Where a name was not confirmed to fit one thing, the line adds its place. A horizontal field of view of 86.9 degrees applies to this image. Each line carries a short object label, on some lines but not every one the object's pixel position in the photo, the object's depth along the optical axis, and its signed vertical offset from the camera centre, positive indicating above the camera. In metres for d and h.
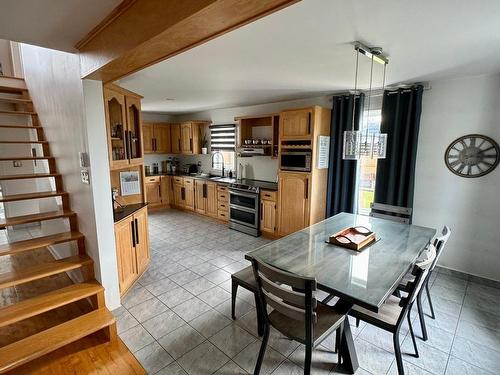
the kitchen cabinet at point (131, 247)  2.90 -1.21
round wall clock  3.10 -0.09
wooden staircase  2.06 -1.35
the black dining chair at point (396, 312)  1.83 -1.23
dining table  1.70 -0.89
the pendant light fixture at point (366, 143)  2.42 +0.04
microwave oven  4.14 -0.21
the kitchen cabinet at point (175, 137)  6.93 +0.24
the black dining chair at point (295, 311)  1.58 -1.07
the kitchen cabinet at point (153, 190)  6.47 -1.09
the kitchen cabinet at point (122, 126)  2.83 +0.24
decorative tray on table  2.32 -0.83
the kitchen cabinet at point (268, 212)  4.67 -1.16
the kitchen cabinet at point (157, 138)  6.64 +0.20
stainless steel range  4.86 -1.16
